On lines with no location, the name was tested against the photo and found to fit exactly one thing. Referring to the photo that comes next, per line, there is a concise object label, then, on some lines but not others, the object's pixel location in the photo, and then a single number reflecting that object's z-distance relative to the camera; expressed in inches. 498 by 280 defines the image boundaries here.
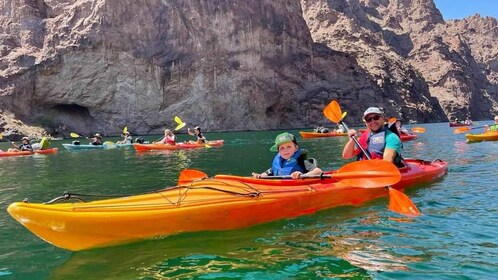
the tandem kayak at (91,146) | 1155.3
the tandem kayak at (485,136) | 918.4
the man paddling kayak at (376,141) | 340.2
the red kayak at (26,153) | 967.6
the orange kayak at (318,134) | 1351.1
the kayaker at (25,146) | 1015.0
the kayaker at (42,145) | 1059.3
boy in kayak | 322.0
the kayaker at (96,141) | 1170.6
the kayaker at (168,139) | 1041.5
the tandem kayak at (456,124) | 1911.9
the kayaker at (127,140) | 1236.7
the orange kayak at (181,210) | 225.8
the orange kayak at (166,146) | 991.8
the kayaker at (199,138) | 1087.1
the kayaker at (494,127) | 958.2
